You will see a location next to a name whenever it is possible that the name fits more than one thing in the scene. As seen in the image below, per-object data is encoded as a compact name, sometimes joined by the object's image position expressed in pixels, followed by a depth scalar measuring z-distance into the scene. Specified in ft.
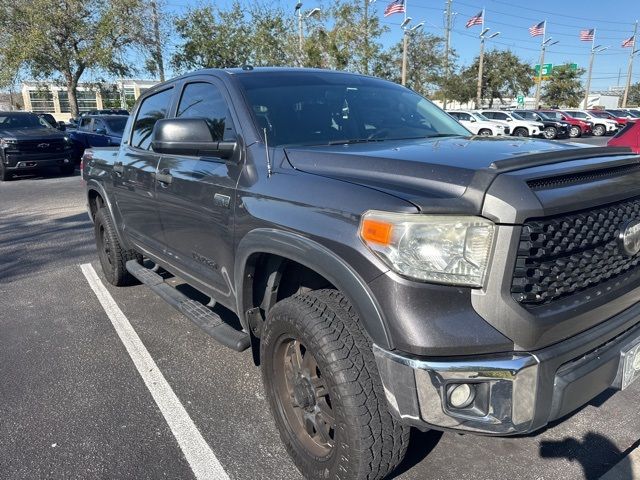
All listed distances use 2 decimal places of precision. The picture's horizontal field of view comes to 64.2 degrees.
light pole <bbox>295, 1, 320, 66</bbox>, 83.21
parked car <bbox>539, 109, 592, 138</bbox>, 99.76
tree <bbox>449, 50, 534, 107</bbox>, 148.97
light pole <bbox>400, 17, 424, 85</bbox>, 96.40
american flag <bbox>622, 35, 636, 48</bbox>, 144.66
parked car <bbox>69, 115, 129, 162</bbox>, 48.03
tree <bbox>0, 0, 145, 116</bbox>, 75.41
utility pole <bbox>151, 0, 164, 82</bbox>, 81.00
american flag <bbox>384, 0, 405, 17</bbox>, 86.48
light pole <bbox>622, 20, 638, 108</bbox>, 193.98
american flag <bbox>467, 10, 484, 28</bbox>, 109.91
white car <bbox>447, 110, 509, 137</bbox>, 85.97
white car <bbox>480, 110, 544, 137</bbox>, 89.86
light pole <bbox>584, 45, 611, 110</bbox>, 178.94
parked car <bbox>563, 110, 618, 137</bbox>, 102.99
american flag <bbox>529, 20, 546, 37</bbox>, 117.50
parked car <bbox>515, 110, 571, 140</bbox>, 94.53
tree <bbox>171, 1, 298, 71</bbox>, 82.23
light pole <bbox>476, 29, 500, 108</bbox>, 134.41
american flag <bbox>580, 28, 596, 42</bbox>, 140.26
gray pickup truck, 5.86
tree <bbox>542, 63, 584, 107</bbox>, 175.83
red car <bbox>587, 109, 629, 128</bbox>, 107.24
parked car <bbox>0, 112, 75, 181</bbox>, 43.83
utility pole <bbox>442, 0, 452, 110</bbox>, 133.18
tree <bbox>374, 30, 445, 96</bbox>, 118.21
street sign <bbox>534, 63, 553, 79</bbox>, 153.38
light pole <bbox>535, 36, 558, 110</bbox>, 154.06
